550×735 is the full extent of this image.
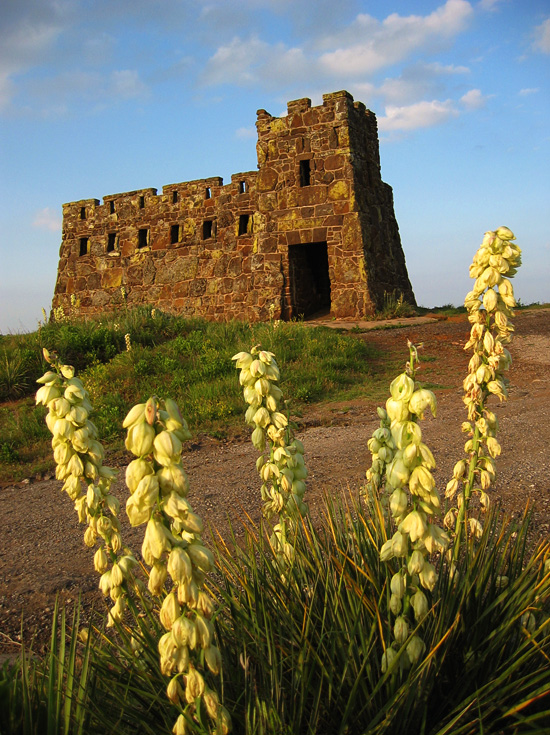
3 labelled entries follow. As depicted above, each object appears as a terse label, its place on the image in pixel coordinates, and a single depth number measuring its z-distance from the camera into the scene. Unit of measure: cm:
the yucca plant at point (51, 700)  171
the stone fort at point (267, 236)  1598
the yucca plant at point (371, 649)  178
